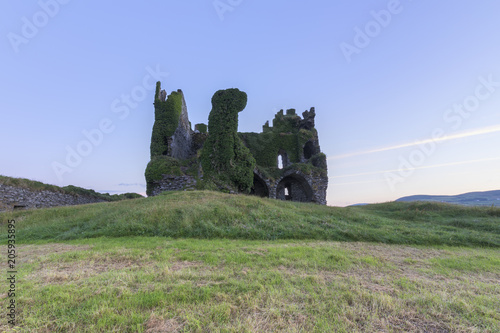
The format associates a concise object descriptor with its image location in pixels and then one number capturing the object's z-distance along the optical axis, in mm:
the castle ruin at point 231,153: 20078
